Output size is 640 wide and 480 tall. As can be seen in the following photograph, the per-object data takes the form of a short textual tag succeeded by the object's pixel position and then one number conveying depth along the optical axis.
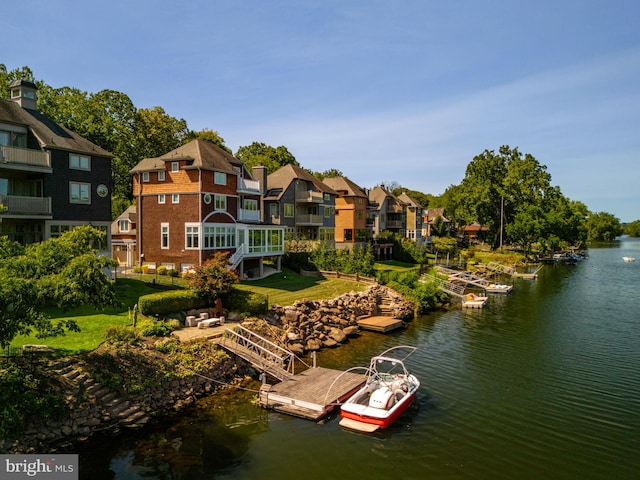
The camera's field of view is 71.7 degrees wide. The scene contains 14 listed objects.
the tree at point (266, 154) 85.75
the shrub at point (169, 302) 25.44
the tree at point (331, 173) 133.80
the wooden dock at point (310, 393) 19.34
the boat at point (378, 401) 18.12
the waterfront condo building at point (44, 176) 28.42
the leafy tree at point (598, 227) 193.89
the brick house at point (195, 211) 38.16
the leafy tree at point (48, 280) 14.09
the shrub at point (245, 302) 29.02
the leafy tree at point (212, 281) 28.14
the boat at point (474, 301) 44.41
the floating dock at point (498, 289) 54.16
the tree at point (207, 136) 67.12
